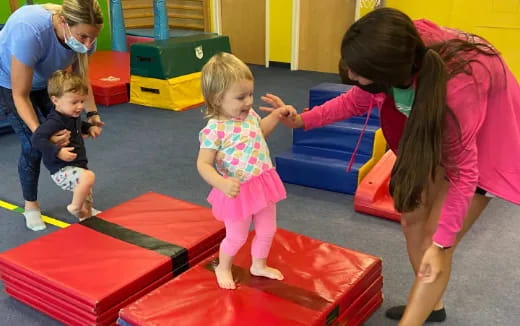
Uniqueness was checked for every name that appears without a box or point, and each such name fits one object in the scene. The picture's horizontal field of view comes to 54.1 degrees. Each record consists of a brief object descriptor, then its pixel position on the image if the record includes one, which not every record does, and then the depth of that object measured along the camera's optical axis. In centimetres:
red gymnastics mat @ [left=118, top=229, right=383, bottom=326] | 172
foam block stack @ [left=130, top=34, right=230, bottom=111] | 517
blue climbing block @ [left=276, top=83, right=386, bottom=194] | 325
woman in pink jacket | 134
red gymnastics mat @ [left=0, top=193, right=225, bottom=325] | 190
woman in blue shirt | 230
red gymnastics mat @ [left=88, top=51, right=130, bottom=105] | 536
